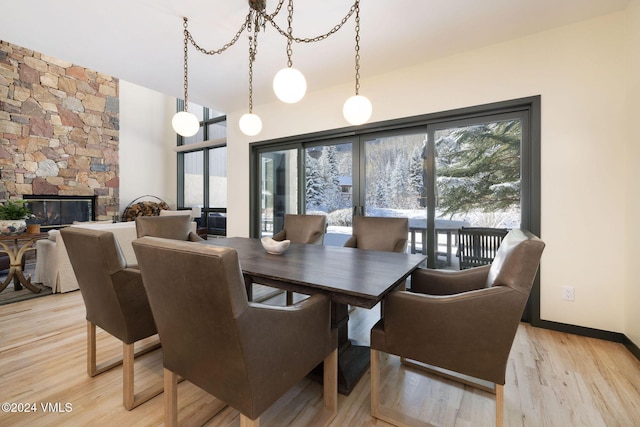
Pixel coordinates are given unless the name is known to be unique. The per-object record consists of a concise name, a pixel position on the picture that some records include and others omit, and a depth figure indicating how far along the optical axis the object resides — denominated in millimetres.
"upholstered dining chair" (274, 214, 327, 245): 2951
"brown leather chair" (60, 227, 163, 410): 1406
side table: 3158
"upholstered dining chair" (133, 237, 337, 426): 877
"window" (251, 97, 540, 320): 2658
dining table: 1279
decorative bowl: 2025
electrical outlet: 2342
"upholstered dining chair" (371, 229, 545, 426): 1128
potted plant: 3154
